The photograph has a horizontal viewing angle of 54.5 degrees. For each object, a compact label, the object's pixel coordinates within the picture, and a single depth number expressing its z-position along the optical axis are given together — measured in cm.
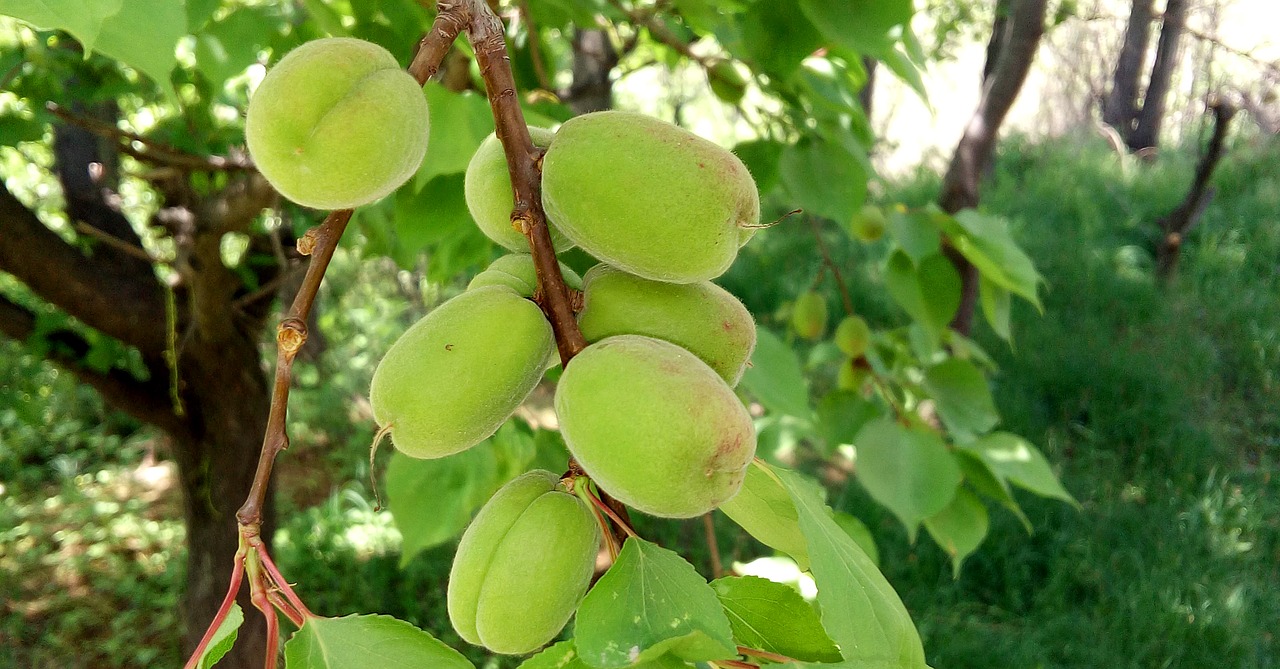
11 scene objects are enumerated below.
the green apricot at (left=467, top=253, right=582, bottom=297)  26
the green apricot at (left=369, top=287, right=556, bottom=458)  23
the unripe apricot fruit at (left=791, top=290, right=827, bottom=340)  77
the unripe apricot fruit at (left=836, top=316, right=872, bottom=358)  68
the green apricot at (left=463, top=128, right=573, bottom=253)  27
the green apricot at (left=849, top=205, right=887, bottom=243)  64
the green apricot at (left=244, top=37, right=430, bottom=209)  24
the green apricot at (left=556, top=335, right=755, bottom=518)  22
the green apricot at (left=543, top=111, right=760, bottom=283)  23
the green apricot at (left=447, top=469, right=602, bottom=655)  23
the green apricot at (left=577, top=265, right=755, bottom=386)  24
